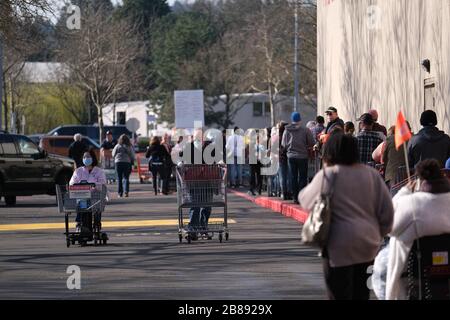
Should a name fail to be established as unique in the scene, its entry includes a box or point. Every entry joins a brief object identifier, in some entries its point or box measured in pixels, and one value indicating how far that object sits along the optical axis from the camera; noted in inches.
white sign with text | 2561.5
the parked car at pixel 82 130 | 2442.4
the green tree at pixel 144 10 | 3855.1
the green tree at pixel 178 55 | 3489.2
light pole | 1988.9
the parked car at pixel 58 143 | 2027.6
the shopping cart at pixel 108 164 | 1649.9
